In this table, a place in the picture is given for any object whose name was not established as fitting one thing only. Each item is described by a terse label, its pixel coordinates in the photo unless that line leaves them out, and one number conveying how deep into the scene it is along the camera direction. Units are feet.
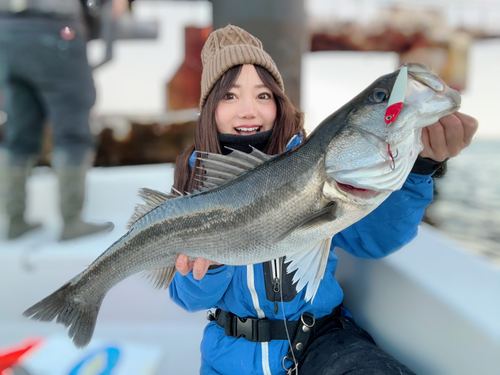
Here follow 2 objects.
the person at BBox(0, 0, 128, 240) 8.63
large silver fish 2.97
